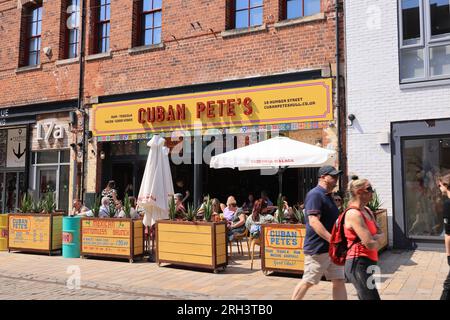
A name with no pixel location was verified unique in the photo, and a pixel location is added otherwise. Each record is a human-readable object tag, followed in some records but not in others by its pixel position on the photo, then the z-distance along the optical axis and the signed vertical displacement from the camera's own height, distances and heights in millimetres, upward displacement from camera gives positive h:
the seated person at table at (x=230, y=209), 9605 -487
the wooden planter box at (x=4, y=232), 10648 -1138
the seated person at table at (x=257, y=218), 8297 -621
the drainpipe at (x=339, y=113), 10352 +1846
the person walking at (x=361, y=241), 3838 -487
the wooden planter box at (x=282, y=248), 7145 -1031
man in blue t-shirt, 4516 -617
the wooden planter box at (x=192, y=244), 7656 -1051
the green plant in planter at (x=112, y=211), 9344 -522
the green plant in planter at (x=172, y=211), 8406 -465
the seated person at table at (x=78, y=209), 10753 -560
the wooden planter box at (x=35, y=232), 9859 -1071
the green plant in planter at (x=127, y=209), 9002 -459
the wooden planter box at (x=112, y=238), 8750 -1071
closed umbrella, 8781 +34
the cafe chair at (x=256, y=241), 8195 -1031
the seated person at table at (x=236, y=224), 9148 -784
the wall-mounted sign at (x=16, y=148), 16375 +1552
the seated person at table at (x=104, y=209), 9460 -499
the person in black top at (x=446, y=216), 4617 -314
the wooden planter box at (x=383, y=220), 8588 -680
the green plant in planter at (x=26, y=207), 10366 -488
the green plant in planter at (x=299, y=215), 7352 -477
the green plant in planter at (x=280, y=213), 7527 -446
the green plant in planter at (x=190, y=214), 8078 -503
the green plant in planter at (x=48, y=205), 10164 -430
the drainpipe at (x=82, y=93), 14117 +3203
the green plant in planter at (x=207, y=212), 7953 -457
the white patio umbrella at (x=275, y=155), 8609 +687
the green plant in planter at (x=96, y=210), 9430 -505
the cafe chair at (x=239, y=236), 9184 -1049
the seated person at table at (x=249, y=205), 12089 -501
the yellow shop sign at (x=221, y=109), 10695 +2225
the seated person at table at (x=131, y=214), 9042 -574
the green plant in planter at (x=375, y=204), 8680 -327
